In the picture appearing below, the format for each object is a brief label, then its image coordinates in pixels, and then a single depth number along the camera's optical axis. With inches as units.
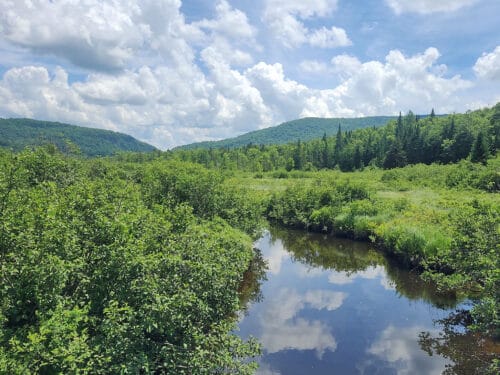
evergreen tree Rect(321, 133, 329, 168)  5757.9
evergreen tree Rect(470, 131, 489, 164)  3420.3
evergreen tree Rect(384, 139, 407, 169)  4392.2
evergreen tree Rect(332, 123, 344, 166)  5629.9
